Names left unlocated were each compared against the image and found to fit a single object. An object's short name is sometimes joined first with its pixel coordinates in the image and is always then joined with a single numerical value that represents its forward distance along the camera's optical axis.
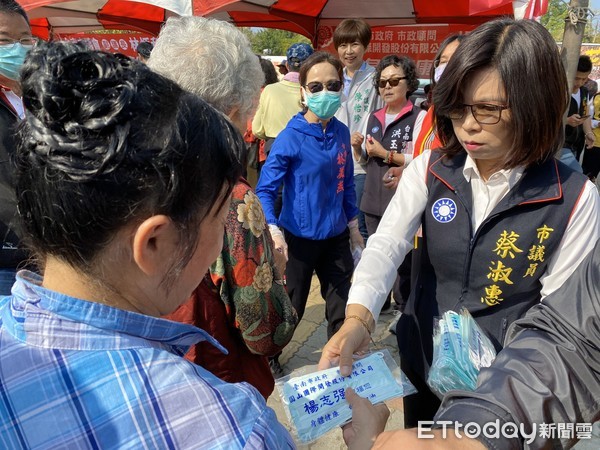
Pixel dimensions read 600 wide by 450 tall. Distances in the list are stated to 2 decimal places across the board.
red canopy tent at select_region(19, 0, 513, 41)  6.37
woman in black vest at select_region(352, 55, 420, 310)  3.37
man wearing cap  4.01
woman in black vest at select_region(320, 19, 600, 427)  1.28
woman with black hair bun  0.56
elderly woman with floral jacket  1.26
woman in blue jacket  2.64
